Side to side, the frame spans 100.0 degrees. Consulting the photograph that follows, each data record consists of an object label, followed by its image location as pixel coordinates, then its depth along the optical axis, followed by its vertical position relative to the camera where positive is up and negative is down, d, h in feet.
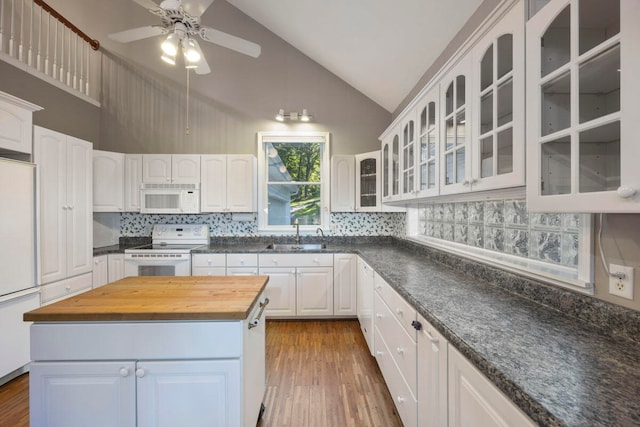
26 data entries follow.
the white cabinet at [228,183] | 11.28 +1.24
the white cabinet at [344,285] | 10.66 -2.89
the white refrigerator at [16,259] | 6.75 -1.23
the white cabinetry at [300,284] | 10.54 -2.84
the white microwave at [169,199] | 11.10 +0.55
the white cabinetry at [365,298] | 7.96 -2.84
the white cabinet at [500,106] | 3.52 +1.55
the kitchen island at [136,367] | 3.90 -2.26
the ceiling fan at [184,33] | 5.86 +4.39
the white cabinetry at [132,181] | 11.21 +1.32
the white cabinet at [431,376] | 3.50 -2.32
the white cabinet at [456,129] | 4.68 +1.58
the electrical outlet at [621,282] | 3.01 -0.82
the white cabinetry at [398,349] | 4.57 -2.76
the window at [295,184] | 12.60 +1.33
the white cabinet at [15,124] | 6.80 +2.35
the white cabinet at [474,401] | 2.35 -1.89
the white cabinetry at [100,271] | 10.03 -2.21
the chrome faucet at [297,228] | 12.04 -0.72
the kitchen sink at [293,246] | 11.74 -1.49
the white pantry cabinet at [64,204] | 7.98 +0.27
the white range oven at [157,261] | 10.26 -1.88
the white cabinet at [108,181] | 10.70 +1.27
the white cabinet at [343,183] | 11.74 +1.28
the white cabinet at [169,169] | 11.23 +1.82
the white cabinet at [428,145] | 5.90 +1.61
